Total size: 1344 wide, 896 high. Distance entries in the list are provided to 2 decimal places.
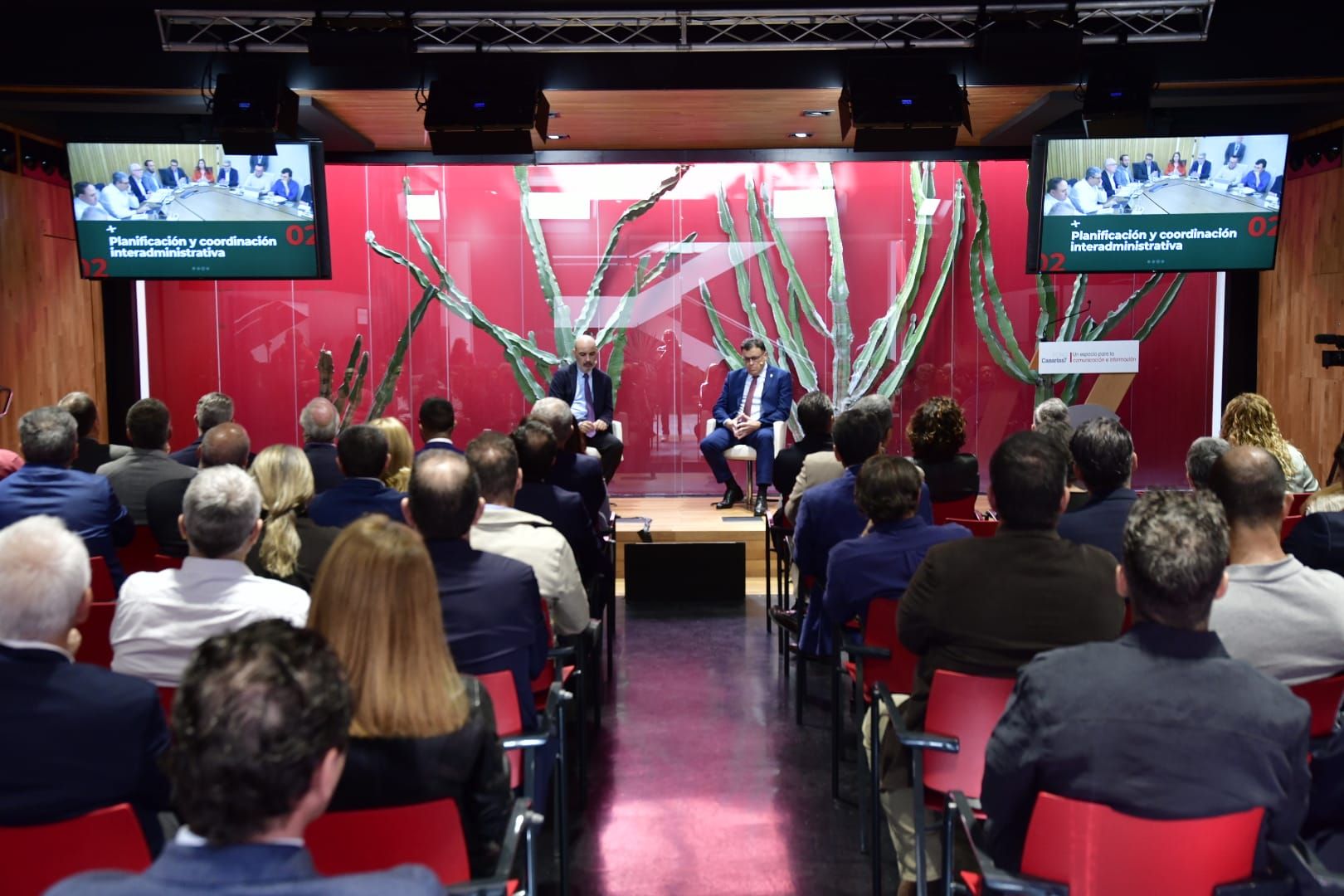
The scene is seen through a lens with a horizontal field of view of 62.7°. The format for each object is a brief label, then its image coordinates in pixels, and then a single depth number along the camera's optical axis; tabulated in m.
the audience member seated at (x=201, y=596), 2.46
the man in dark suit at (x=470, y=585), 2.58
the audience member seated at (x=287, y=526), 3.18
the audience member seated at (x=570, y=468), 5.03
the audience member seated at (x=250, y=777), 1.10
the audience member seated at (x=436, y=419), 5.19
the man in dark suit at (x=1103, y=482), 3.43
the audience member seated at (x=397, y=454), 4.12
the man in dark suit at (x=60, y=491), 3.84
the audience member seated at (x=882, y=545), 3.19
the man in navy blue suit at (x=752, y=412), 8.03
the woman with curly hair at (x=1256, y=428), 4.64
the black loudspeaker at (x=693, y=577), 6.65
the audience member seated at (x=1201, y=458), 4.05
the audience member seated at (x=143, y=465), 4.61
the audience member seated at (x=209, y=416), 5.40
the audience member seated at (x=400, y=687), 1.78
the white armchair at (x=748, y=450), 8.08
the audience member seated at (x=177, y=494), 4.00
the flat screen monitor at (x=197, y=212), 6.61
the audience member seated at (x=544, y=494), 4.22
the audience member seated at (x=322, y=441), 4.98
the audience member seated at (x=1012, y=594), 2.48
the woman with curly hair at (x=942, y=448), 4.79
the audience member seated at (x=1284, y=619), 2.38
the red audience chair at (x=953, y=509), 4.86
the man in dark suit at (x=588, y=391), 8.28
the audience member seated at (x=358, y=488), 3.71
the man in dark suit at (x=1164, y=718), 1.70
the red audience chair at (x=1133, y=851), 1.65
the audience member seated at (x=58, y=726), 1.75
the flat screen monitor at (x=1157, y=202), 6.41
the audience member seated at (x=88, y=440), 5.17
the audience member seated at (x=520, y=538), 3.31
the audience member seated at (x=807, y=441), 5.88
